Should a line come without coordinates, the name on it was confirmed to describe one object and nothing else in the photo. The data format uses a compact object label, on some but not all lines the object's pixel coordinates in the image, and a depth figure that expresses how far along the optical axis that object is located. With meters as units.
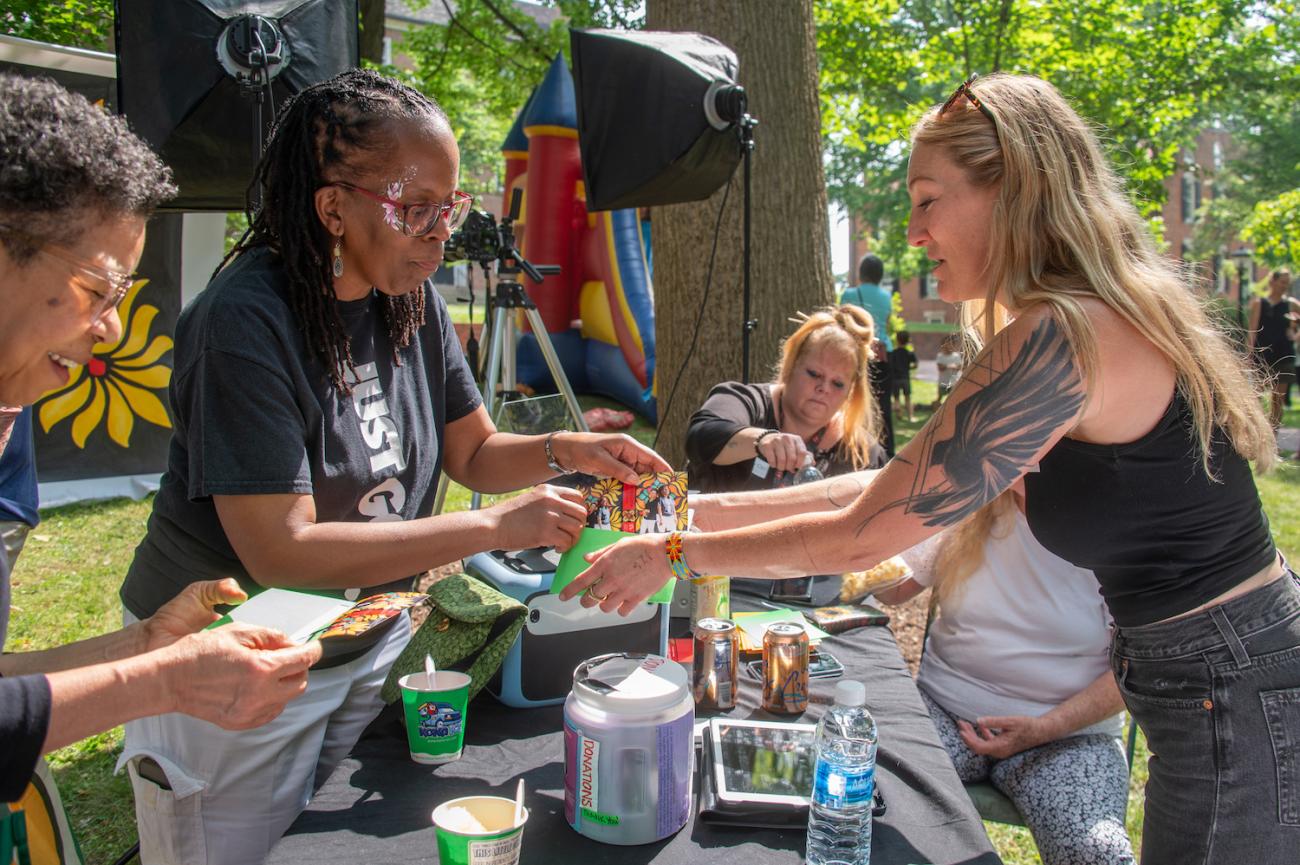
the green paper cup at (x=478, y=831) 1.22
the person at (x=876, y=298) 6.39
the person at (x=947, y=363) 11.05
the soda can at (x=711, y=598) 2.25
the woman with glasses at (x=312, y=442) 1.65
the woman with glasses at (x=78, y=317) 1.09
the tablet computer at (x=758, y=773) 1.51
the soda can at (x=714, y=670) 1.96
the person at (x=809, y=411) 3.39
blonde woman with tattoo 1.55
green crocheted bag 1.75
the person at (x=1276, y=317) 11.44
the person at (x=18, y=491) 2.43
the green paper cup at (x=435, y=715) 1.66
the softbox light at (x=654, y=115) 3.87
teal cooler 1.93
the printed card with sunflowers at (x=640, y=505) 1.87
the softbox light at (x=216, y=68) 2.69
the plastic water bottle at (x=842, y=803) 1.42
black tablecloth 1.43
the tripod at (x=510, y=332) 4.11
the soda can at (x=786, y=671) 1.98
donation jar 1.39
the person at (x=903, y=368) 11.73
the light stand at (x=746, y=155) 3.95
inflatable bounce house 9.50
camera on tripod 3.98
